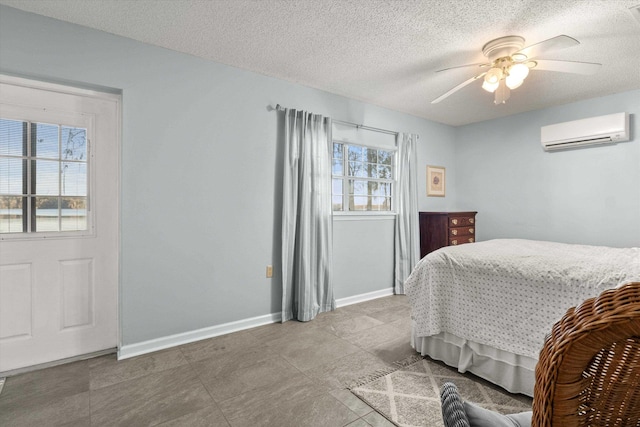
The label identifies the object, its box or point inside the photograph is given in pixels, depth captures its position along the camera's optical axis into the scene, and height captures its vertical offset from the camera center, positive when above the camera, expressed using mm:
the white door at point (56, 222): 2246 -39
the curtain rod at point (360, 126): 3317 +1099
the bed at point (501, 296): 1828 -532
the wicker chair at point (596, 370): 449 -228
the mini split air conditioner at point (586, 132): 3588 +955
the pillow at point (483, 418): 665 -427
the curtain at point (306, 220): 3281 -55
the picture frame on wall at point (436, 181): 4863 +511
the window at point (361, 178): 3914 +470
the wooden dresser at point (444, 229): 4383 -209
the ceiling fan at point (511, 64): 2414 +1153
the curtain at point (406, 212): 4316 +33
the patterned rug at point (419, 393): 1768 -1085
